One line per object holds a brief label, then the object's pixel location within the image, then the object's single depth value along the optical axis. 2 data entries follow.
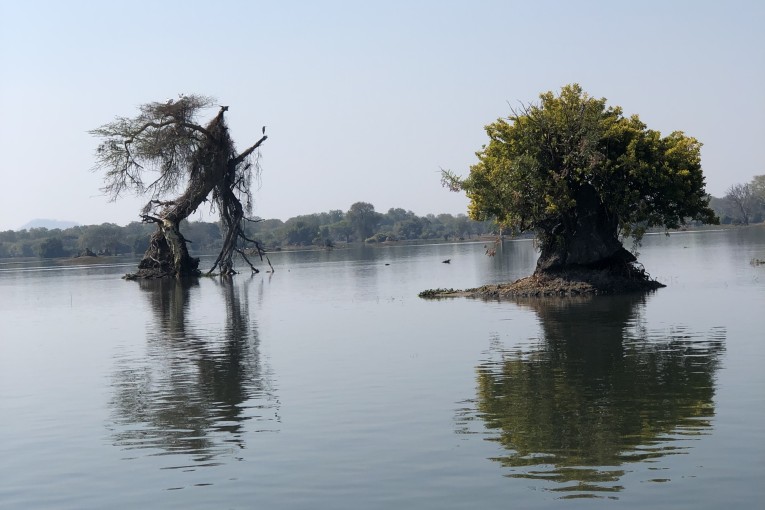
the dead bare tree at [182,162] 73.69
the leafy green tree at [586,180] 42.19
